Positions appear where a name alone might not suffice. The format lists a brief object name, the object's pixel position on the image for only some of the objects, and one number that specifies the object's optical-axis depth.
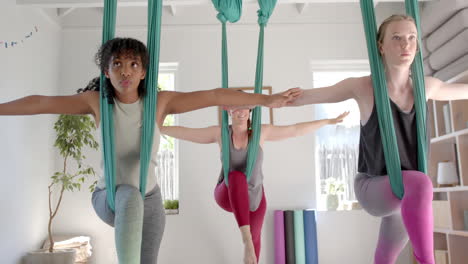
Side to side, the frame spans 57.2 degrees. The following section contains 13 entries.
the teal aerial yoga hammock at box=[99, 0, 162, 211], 1.72
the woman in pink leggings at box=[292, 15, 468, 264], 1.85
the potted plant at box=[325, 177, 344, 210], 4.72
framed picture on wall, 4.54
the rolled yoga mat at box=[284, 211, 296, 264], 4.21
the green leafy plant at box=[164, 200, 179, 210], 4.52
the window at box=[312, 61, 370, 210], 4.73
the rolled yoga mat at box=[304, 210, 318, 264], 4.22
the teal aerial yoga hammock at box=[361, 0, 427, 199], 1.74
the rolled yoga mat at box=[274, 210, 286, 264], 4.21
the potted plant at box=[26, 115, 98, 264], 3.61
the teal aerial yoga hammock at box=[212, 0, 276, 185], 2.40
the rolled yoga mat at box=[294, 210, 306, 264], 4.19
